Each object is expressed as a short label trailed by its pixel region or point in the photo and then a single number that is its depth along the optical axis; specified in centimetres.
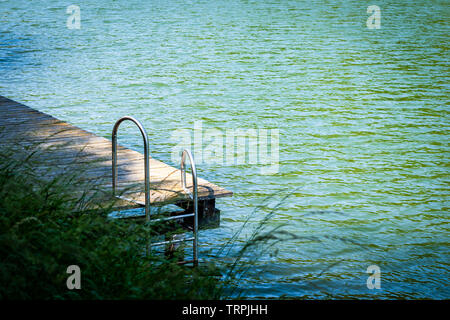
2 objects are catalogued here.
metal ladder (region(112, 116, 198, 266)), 933
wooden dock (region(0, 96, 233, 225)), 1060
